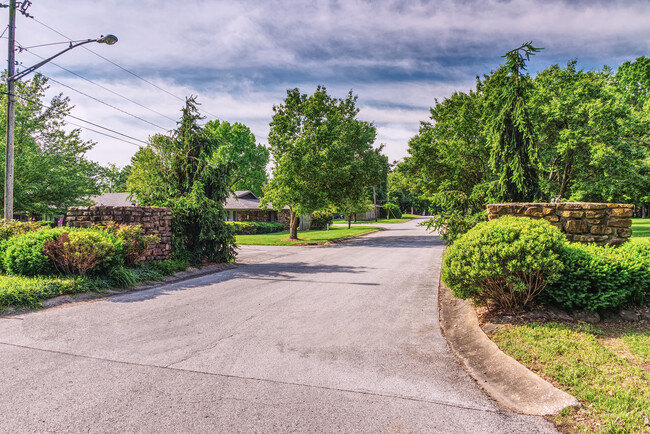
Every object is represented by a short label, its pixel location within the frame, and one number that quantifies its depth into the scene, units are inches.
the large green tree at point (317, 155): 863.1
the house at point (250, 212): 1401.3
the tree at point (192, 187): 460.4
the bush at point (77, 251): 299.0
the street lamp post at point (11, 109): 389.7
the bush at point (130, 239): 351.6
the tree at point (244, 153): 1822.1
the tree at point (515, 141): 342.3
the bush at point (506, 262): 185.2
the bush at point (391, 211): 2985.2
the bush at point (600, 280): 188.5
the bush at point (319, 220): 1537.9
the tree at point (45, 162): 690.2
